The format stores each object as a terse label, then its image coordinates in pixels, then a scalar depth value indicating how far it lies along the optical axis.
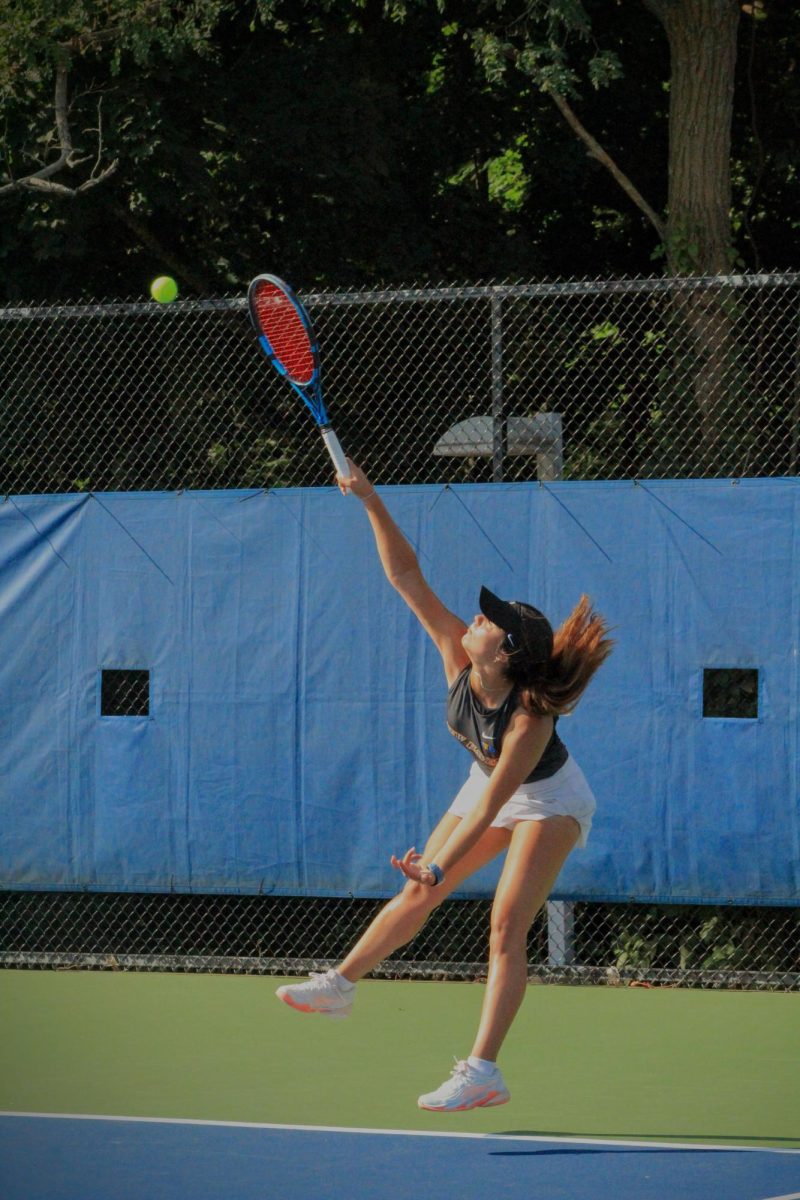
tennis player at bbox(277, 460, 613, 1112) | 8.92
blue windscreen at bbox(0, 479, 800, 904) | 13.28
